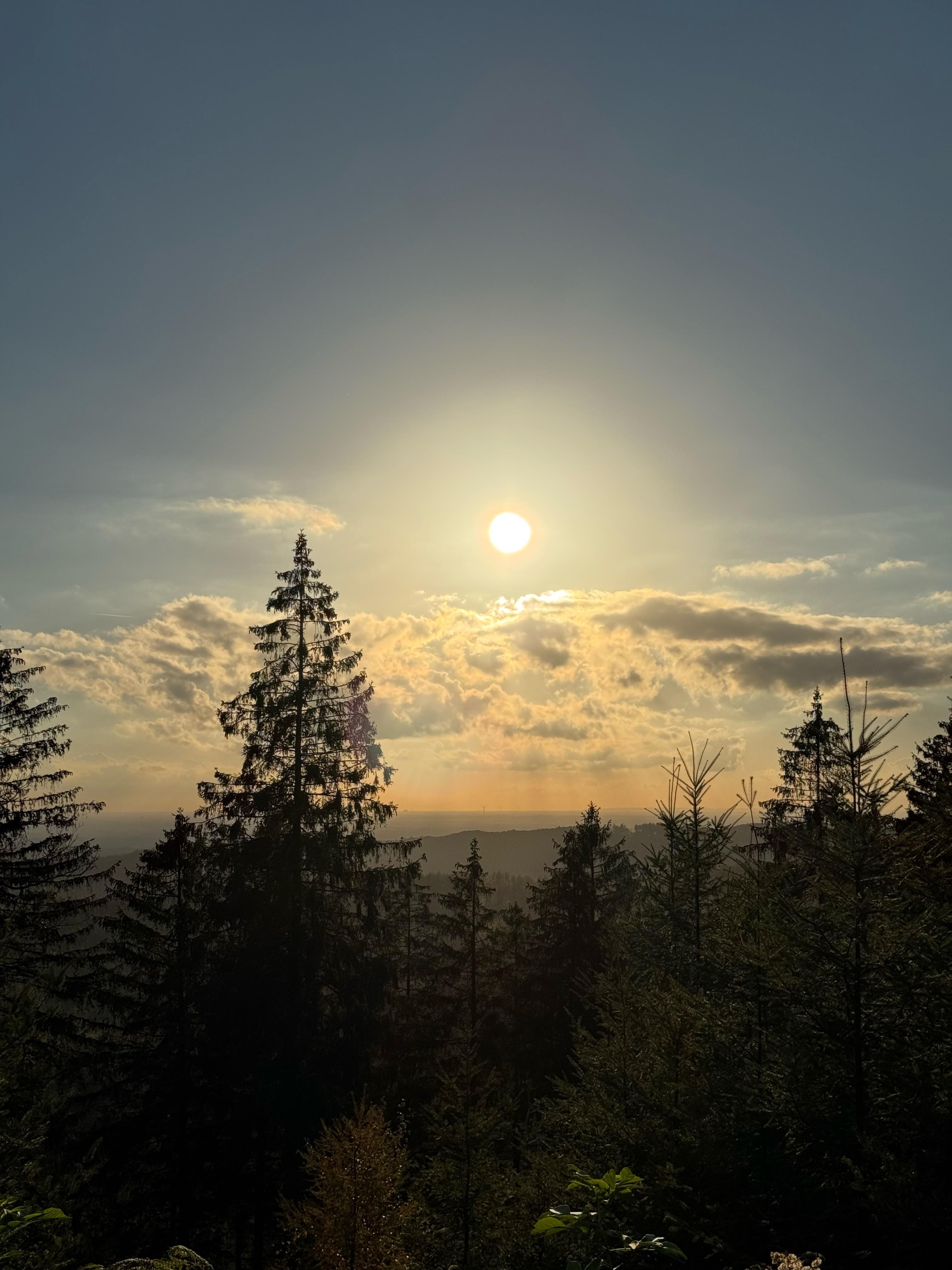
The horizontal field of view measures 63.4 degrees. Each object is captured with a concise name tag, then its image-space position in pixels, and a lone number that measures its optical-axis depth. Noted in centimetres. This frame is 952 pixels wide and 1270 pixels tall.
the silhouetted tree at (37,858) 1845
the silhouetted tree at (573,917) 3059
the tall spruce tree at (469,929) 3347
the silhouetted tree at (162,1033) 2083
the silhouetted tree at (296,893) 1986
